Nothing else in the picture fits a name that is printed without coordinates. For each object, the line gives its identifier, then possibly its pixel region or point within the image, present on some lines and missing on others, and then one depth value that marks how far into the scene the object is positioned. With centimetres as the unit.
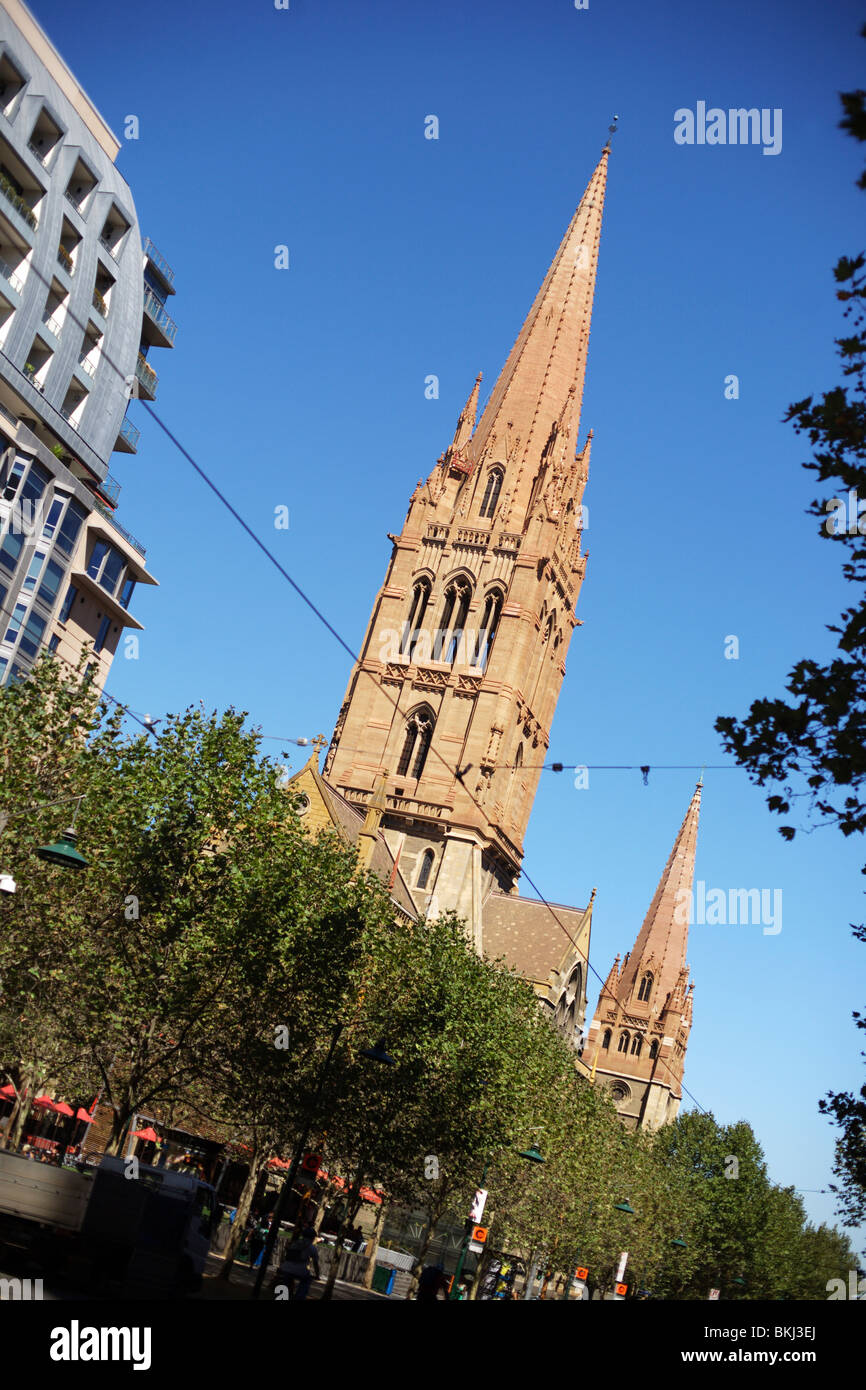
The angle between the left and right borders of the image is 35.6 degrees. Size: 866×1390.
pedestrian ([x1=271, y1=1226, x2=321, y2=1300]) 2506
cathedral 7088
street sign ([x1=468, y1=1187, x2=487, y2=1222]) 3064
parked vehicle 1888
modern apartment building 5341
